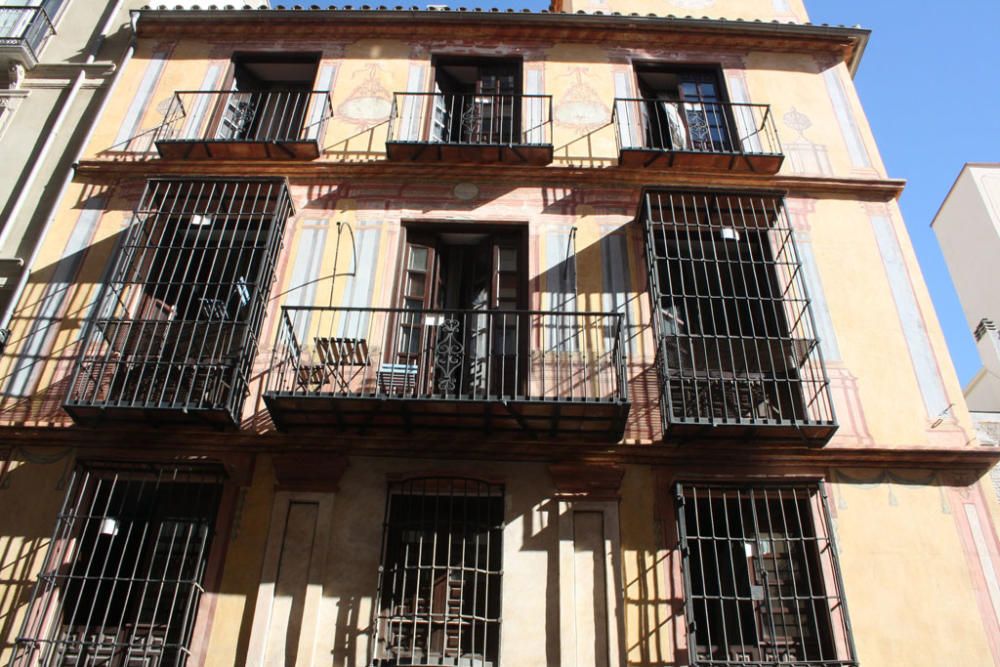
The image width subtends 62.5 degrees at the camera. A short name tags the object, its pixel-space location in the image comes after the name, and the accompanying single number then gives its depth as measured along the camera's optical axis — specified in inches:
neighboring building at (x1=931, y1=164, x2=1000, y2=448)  613.9
